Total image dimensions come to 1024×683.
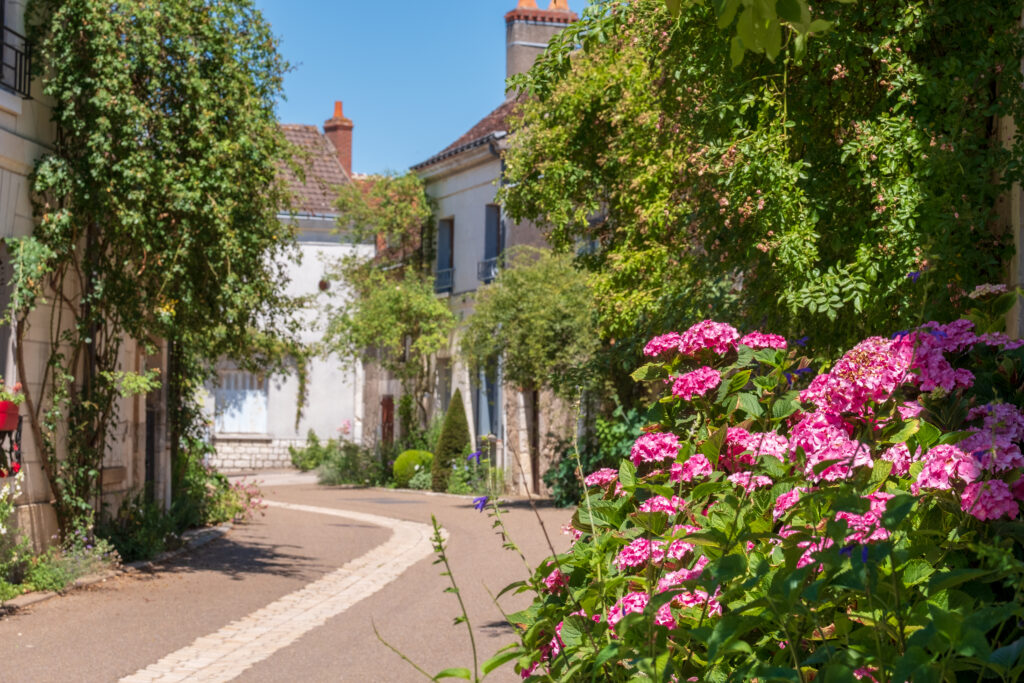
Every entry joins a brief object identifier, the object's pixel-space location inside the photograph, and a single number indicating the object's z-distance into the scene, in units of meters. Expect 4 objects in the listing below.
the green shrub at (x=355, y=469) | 26.92
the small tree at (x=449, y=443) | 24.31
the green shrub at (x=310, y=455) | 31.44
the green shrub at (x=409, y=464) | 25.41
